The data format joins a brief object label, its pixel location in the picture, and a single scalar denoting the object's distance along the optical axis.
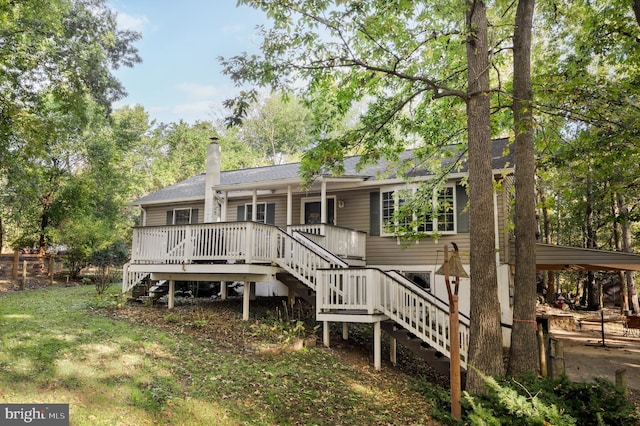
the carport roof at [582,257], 9.47
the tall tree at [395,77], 6.37
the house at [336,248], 8.29
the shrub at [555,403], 4.05
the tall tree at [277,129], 35.75
